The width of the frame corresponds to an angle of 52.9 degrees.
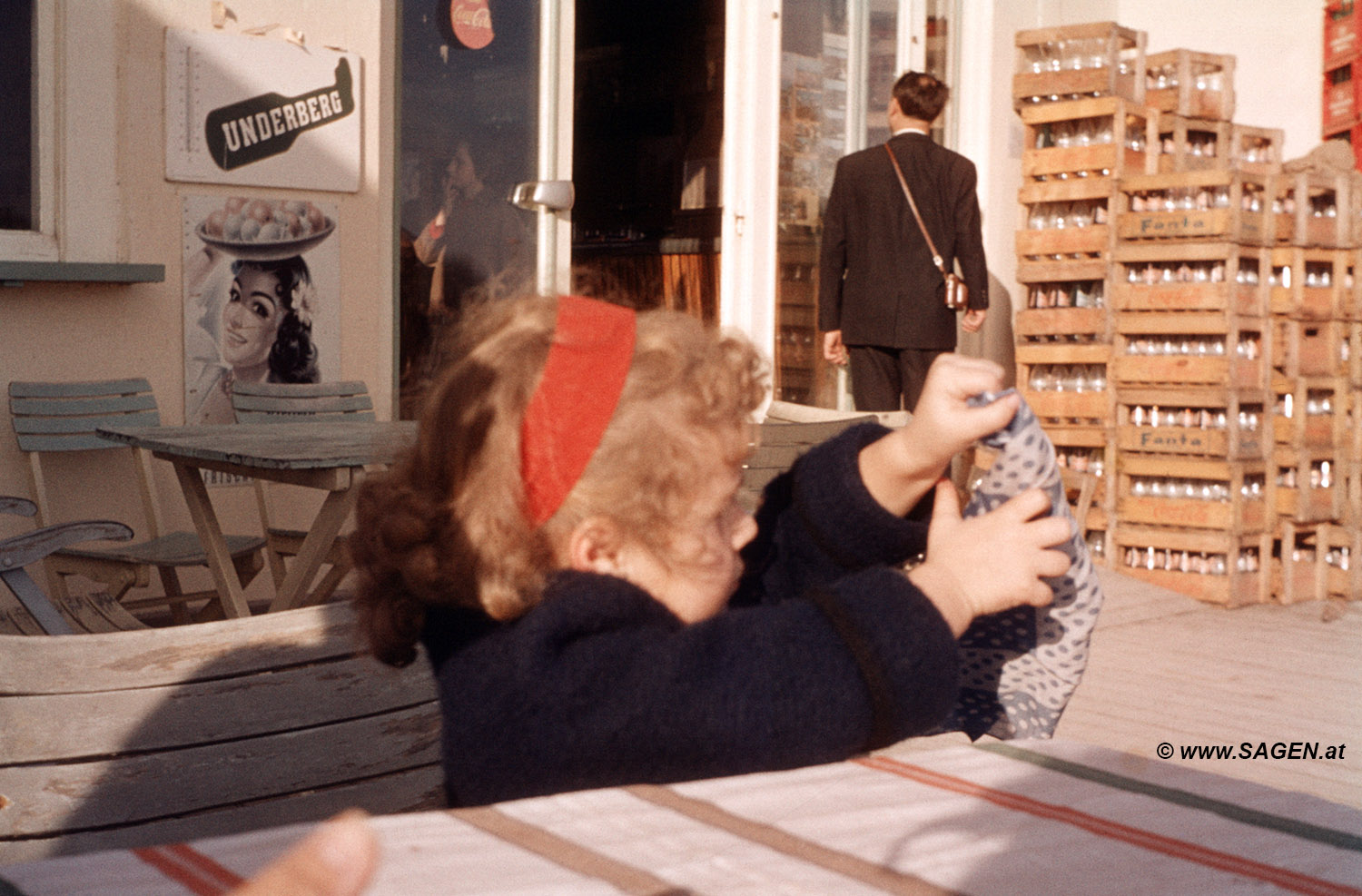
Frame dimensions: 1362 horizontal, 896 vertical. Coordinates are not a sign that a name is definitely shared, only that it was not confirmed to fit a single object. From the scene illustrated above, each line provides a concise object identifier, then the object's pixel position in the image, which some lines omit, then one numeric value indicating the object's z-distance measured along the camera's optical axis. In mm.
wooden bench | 1161
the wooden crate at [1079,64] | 6918
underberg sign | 4840
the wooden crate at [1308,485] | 6418
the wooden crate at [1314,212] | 6395
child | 1011
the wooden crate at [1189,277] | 6172
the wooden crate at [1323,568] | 6473
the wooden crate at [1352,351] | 6562
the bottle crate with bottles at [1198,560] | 6215
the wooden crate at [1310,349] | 6414
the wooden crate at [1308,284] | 6387
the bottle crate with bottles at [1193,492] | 6203
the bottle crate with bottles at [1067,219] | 6645
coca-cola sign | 5578
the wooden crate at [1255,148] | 7152
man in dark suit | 5867
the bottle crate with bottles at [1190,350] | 6176
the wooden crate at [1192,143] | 6973
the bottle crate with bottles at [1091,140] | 6688
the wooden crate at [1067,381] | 6562
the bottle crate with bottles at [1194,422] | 6164
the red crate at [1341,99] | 7984
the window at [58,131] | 4535
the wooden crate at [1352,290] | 6531
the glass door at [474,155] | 5531
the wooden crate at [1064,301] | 6621
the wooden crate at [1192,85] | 7023
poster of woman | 4934
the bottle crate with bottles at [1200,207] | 6203
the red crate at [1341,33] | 7965
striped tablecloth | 726
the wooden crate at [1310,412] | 6406
